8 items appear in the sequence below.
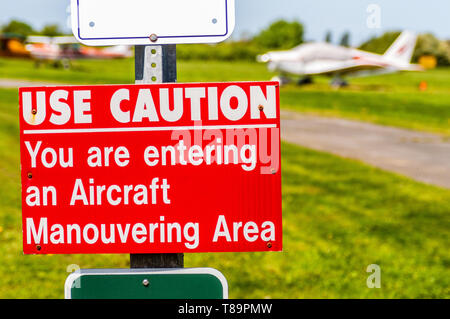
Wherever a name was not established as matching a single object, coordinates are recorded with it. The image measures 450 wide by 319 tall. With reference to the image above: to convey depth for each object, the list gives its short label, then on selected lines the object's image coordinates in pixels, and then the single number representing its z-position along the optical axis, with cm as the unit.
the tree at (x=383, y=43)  5369
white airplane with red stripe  4200
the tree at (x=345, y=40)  4359
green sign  206
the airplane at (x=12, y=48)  7062
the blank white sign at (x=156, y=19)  205
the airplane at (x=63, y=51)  5622
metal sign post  212
